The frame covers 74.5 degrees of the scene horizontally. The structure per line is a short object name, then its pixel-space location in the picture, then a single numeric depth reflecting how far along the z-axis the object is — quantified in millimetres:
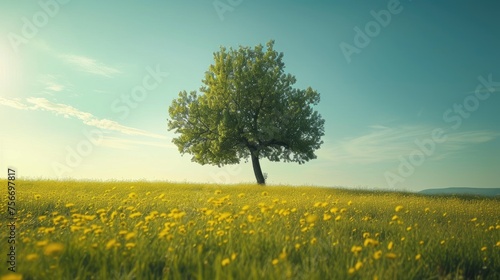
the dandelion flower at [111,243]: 3675
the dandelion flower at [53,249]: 3197
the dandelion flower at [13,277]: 2595
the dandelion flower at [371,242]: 3742
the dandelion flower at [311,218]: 4459
